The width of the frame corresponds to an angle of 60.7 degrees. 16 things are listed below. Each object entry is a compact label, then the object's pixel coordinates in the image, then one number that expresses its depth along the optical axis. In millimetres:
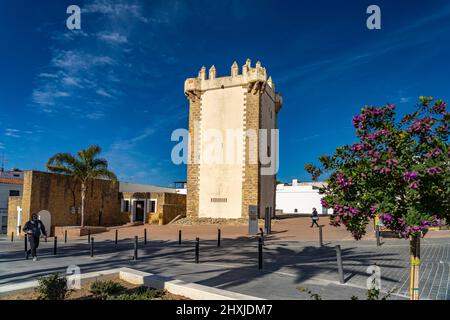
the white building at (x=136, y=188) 41284
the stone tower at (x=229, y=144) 29484
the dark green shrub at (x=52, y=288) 6041
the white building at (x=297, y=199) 55909
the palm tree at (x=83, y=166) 26906
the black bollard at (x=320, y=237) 15564
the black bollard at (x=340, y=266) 8612
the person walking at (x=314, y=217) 25156
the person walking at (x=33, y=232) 13164
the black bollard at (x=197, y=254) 11789
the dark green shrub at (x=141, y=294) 6231
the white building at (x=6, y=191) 37750
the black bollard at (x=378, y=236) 15352
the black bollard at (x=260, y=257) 10578
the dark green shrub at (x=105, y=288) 6758
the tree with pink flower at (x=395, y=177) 4441
